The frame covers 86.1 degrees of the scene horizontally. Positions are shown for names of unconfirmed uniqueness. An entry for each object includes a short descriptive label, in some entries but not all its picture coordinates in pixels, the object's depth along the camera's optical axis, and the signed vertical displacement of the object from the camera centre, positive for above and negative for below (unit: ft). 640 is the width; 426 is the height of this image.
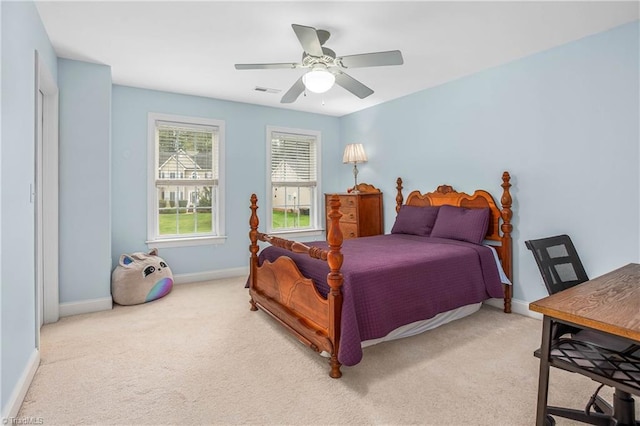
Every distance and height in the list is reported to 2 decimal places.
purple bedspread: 7.22 -1.75
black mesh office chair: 4.61 -2.00
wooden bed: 7.12 -1.82
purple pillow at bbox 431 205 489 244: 11.09 -0.47
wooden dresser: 15.38 -0.15
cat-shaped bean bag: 11.75 -2.47
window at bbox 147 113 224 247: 14.16 +1.25
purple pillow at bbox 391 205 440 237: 12.73 -0.40
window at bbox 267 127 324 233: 17.04 +1.54
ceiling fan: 7.82 +3.61
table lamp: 16.24 +2.64
